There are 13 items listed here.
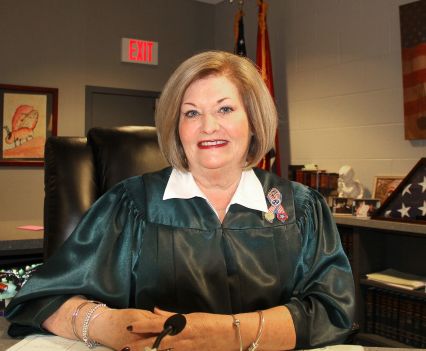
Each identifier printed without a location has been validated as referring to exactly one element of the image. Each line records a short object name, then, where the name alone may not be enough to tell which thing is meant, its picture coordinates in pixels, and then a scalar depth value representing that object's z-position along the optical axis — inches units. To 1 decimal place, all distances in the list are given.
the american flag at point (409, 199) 101.0
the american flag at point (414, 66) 112.0
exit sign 172.2
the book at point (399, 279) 102.0
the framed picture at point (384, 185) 117.4
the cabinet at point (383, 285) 102.5
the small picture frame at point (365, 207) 111.3
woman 45.3
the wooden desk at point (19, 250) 77.3
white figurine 121.7
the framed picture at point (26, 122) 153.1
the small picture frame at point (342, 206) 115.9
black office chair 56.9
